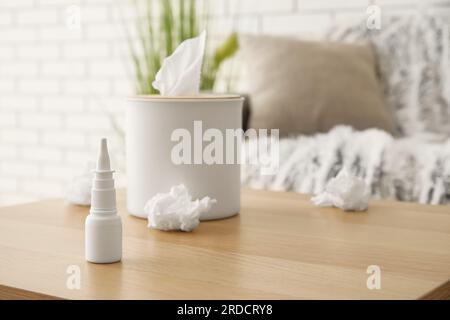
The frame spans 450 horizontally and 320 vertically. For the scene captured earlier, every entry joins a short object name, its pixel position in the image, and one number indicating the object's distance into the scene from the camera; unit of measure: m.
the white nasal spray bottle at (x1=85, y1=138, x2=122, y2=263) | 0.91
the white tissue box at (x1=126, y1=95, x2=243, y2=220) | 1.06
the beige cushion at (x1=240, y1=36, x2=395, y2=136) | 1.83
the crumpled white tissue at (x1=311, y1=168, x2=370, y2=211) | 1.13
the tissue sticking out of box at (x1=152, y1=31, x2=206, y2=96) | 1.09
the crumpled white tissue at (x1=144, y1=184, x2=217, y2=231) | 1.02
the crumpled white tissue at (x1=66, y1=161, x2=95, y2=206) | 1.16
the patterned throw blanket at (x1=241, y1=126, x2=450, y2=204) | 1.41
